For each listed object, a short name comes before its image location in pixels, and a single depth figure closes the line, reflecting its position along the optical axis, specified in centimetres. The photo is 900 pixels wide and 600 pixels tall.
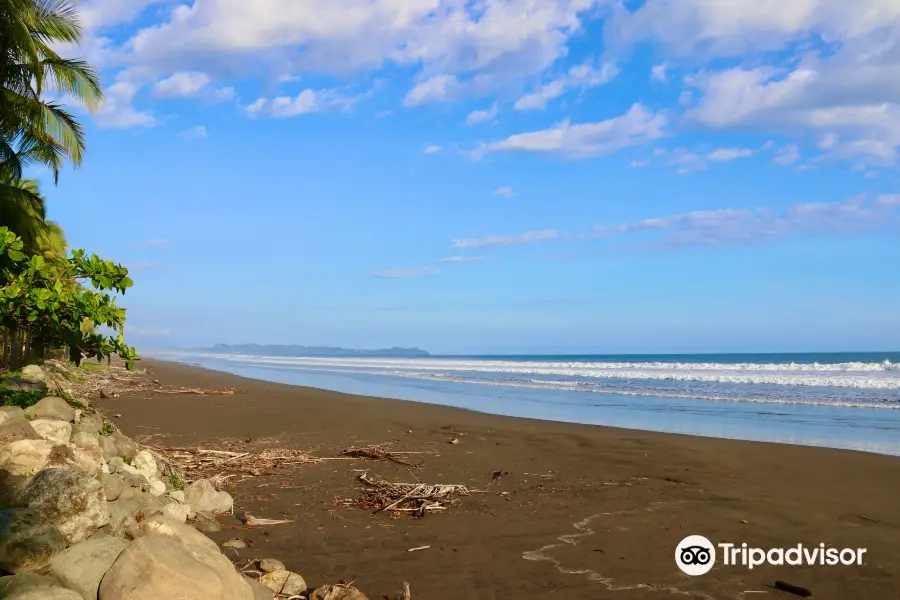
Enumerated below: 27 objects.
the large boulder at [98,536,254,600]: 397
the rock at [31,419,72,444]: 615
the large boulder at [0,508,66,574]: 418
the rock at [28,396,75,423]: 670
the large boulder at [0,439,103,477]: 523
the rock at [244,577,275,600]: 485
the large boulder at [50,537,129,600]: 413
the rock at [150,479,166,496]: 694
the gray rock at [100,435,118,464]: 679
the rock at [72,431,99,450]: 630
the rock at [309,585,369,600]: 495
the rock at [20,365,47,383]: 853
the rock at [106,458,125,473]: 657
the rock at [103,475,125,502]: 574
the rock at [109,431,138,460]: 729
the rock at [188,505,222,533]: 680
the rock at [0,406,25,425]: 569
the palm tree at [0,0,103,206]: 1438
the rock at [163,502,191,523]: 653
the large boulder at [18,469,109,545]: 459
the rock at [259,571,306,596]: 526
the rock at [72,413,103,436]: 688
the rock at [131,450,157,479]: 710
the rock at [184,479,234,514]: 733
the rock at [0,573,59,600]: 381
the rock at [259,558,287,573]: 555
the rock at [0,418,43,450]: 539
